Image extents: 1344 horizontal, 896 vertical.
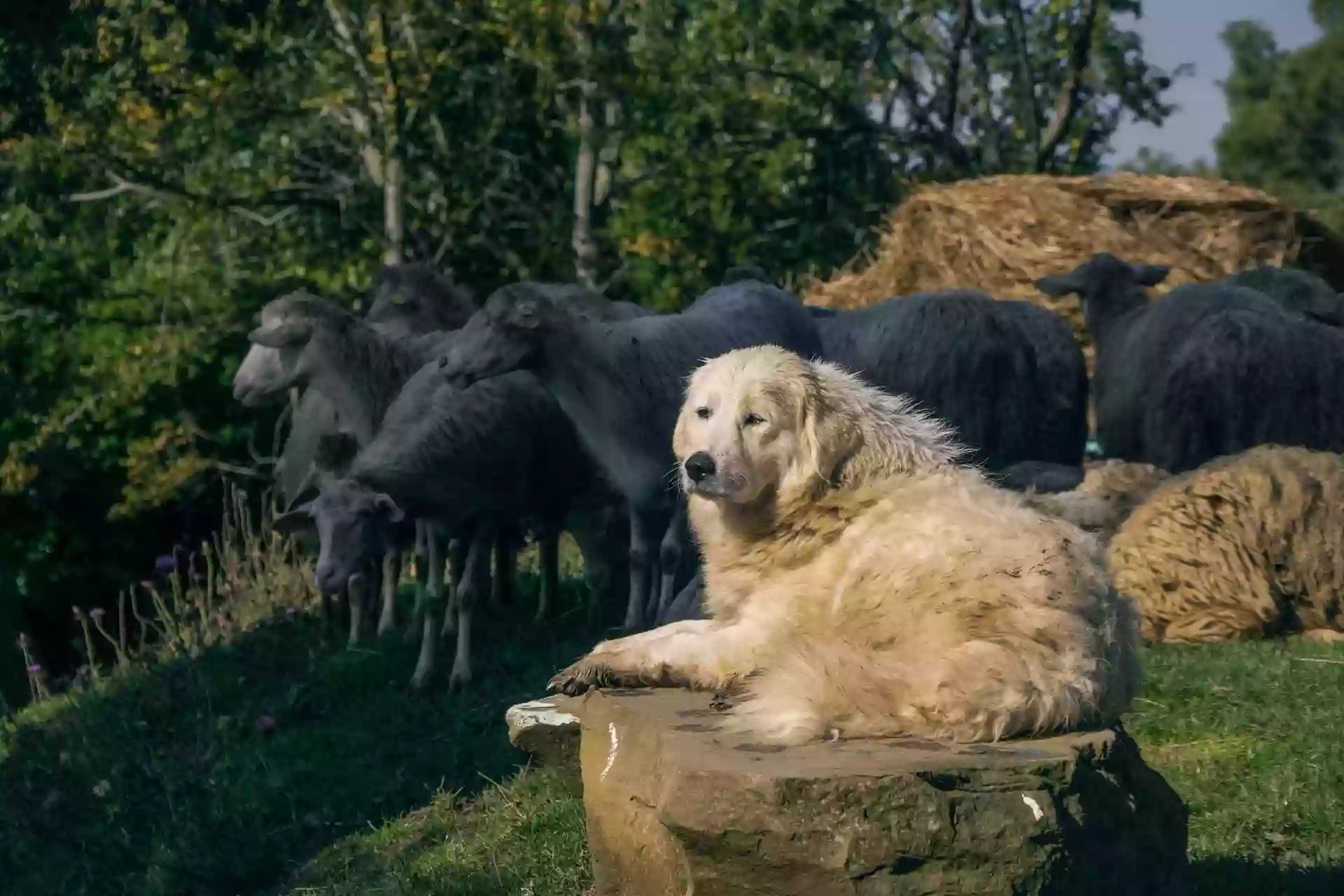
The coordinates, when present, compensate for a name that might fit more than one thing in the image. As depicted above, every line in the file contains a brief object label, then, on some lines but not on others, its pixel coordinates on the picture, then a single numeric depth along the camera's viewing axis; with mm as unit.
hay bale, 12125
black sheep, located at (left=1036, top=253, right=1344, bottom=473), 9094
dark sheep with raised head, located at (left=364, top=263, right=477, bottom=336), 10266
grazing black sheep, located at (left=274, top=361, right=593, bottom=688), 8047
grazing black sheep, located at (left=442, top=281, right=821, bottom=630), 8008
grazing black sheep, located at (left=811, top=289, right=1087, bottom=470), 8953
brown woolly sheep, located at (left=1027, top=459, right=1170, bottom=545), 8087
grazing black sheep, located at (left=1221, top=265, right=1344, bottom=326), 10031
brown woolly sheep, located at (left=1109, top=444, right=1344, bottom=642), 7406
